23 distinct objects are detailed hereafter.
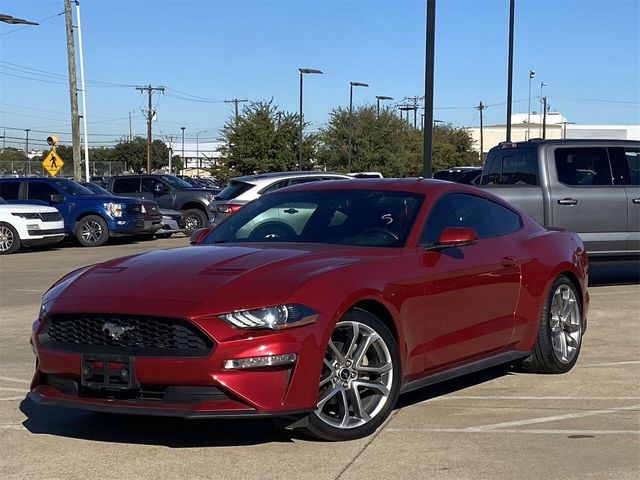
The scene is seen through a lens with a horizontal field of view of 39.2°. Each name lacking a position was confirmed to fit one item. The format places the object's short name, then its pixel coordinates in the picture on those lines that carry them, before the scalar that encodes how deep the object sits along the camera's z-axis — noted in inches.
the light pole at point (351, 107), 2051.7
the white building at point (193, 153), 4918.8
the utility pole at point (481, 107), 3484.3
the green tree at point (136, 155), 4153.5
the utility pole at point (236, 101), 3557.6
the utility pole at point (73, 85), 1353.3
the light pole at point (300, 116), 1774.9
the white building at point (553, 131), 4247.0
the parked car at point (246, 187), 607.2
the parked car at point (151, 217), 879.7
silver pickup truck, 444.1
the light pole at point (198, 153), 4763.8
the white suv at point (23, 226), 780.6
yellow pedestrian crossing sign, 1280.3
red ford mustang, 184.5
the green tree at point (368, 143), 2172.7
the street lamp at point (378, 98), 2325.5
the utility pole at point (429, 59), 589.6
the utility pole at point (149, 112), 2608.3
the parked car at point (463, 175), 944.8
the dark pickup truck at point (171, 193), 1006.4
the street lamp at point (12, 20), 1081.9
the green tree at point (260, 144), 1819.6
